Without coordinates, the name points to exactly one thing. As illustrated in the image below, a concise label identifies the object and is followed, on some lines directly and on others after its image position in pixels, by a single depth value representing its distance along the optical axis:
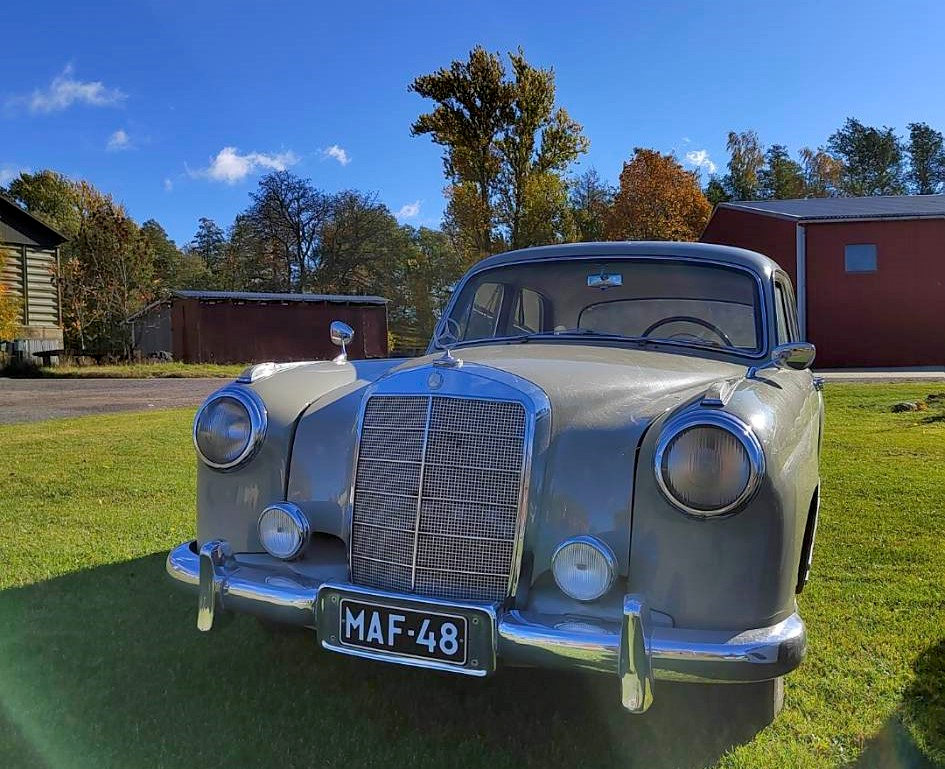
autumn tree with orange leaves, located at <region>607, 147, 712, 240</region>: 31.41
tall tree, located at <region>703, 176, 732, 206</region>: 42.91
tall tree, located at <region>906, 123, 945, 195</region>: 48.44
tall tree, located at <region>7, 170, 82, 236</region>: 38.59
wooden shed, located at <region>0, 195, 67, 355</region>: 21.80
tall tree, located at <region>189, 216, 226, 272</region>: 50.31
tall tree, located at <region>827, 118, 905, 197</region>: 47.88
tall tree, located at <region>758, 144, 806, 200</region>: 43.22
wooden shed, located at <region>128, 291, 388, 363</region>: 23.86
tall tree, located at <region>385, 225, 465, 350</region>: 41.53
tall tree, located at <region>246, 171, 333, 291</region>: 41.41
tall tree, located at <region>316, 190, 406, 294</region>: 42.06
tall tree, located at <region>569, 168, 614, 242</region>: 36.78
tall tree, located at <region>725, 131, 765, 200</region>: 46.28
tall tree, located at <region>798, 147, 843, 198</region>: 45.53
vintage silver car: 2.06
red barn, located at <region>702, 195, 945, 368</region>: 19.11
